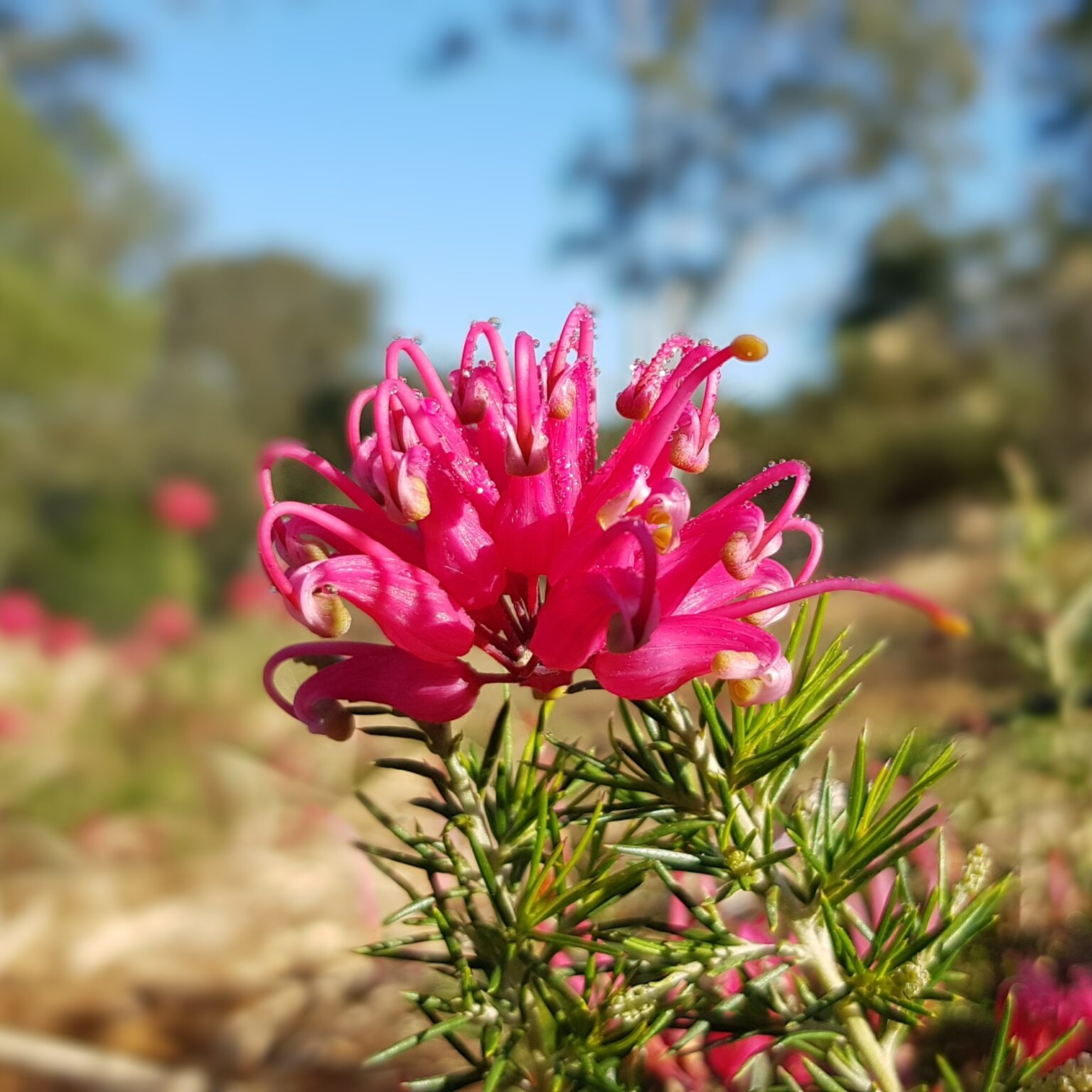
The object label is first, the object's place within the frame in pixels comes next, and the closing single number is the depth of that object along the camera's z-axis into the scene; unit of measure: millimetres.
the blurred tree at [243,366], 4969
